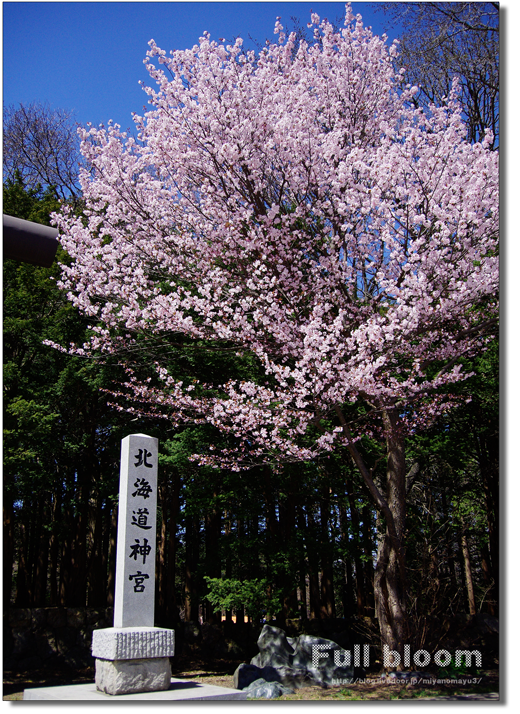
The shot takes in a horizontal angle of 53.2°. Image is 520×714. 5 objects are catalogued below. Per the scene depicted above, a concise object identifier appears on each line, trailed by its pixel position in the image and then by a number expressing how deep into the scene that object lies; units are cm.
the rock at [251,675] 721
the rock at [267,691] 629
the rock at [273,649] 792
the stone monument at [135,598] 446
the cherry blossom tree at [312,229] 587
